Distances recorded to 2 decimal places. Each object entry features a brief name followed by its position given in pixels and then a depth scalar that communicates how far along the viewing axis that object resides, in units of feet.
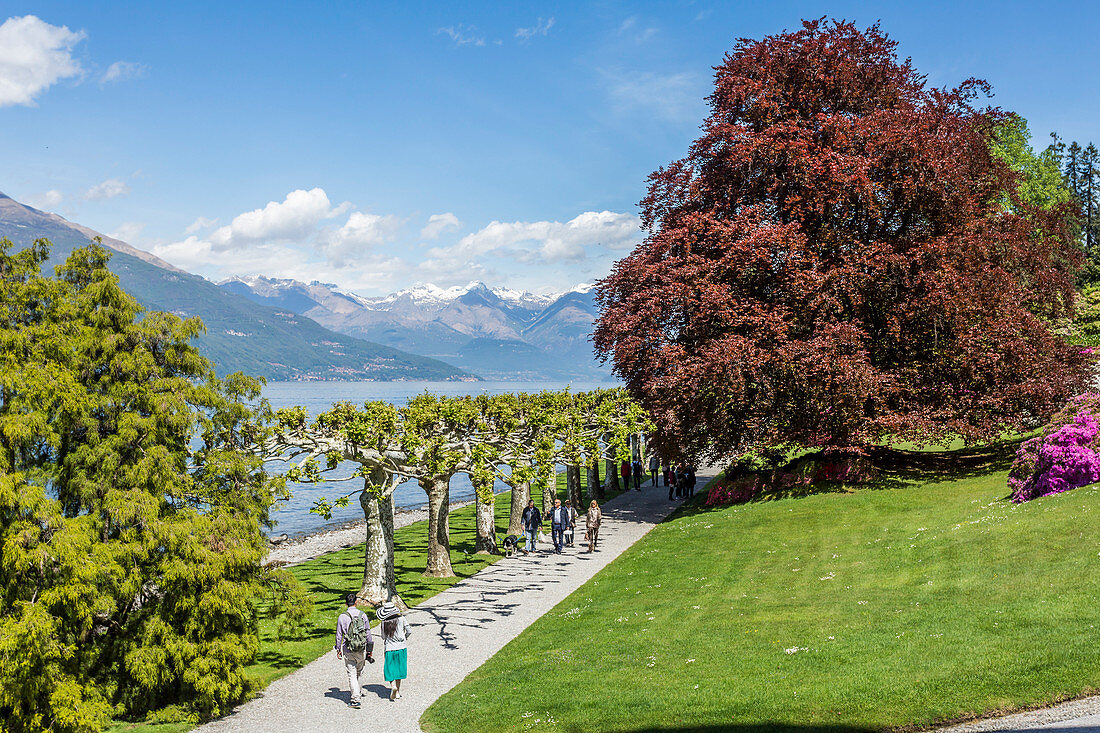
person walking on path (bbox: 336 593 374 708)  44.16
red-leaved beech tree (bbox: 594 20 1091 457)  87.20
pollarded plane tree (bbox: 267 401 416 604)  62.49
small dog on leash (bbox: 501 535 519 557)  97.81
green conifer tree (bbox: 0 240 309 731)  37.86
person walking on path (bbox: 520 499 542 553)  95.96
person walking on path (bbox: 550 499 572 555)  95.45
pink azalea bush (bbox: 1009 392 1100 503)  63.77
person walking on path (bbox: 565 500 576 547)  99.81
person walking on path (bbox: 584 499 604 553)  93.61
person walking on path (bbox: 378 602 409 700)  44.55
